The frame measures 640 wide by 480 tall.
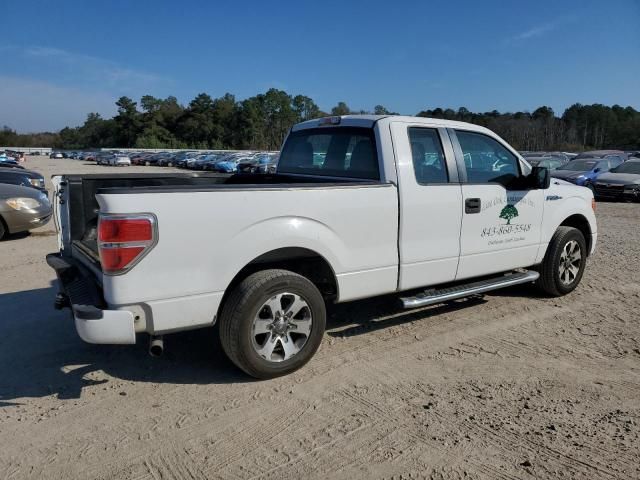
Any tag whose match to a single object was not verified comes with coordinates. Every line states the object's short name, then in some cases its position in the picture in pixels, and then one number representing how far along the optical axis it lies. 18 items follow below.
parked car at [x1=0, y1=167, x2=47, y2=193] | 13.22
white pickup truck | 3.18
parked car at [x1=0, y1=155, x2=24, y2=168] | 27.00
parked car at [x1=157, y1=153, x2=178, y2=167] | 65.19
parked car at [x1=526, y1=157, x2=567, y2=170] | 24.60
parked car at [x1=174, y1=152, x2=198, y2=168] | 61.67
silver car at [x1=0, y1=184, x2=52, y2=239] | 9.36
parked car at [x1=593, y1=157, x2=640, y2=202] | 18.50
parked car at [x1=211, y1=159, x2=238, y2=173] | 48.59
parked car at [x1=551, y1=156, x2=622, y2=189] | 19.59
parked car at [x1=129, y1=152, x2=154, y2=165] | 69.75
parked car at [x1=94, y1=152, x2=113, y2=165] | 69.19
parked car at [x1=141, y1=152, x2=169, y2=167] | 68.19
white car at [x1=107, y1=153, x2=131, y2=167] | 65.75
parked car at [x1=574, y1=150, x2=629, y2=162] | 31.75
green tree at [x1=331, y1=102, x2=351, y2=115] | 84.46
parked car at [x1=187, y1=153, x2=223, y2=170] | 55.75
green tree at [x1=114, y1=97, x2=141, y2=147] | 123.50
